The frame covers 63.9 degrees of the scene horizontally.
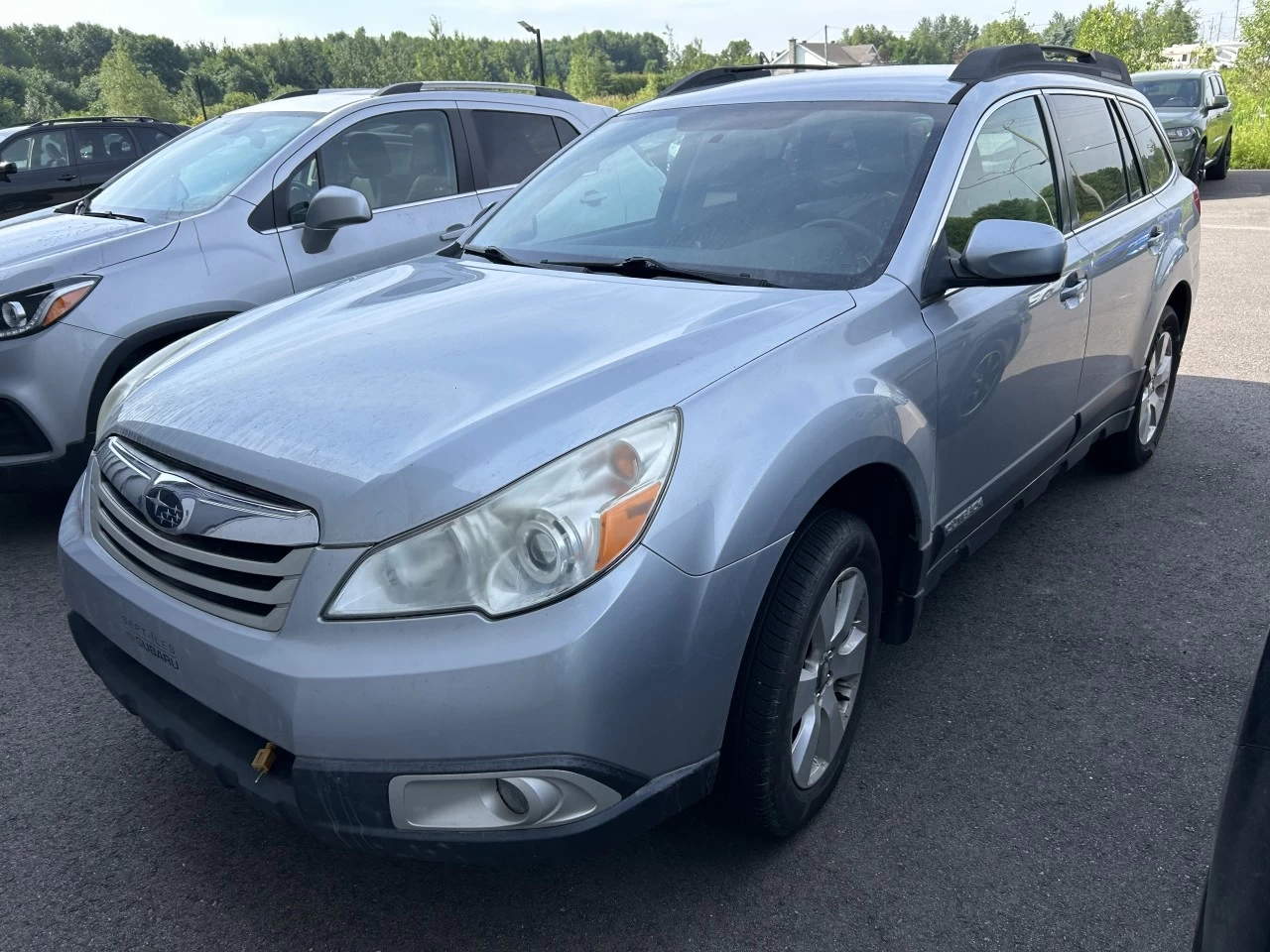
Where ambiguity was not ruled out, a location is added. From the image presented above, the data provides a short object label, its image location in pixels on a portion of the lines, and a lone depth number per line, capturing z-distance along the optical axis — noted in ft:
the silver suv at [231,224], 12.78
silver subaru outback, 5.71
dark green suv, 45.70
